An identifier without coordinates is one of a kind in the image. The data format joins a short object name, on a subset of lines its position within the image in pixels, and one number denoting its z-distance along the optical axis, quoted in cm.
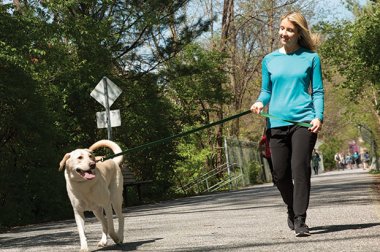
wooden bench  2062
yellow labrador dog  679
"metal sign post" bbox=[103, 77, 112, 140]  1616
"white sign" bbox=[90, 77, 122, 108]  1670
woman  687
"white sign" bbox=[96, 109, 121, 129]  1670
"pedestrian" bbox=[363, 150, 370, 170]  5799
